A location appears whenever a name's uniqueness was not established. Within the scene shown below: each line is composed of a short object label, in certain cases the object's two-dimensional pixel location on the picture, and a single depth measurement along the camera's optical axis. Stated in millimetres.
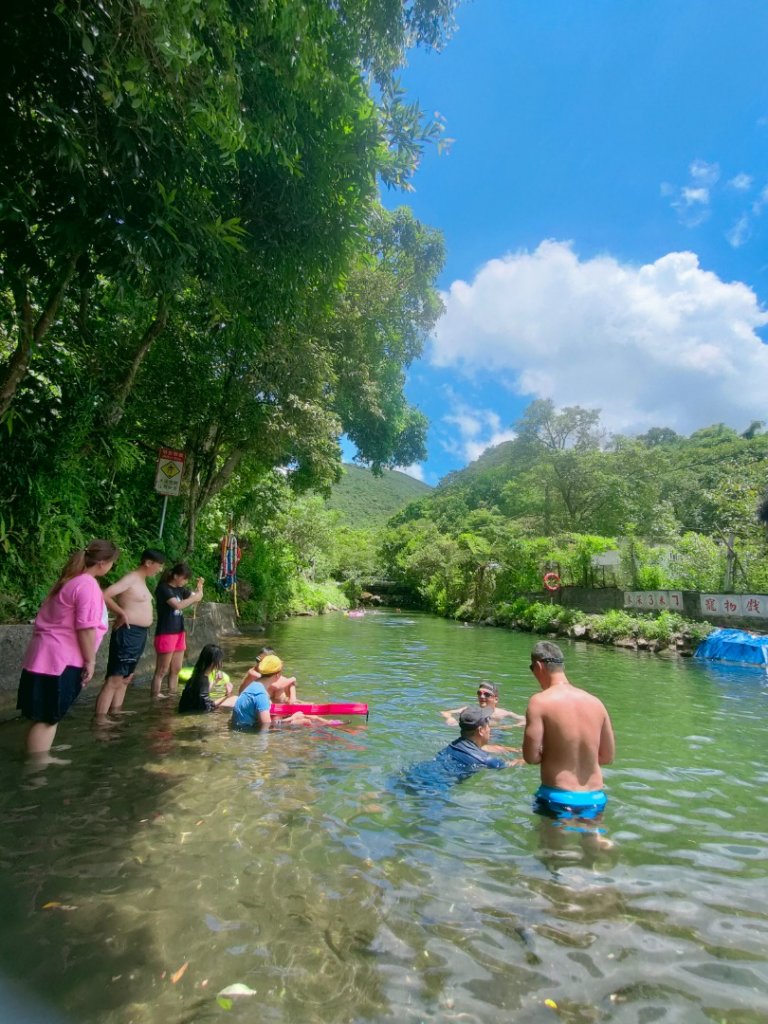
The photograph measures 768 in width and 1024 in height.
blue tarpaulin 12430
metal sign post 8953
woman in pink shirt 3834
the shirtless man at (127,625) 5391
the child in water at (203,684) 5961
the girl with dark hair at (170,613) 6621
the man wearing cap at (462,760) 4453
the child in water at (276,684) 6109
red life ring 23562
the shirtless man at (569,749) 3631
